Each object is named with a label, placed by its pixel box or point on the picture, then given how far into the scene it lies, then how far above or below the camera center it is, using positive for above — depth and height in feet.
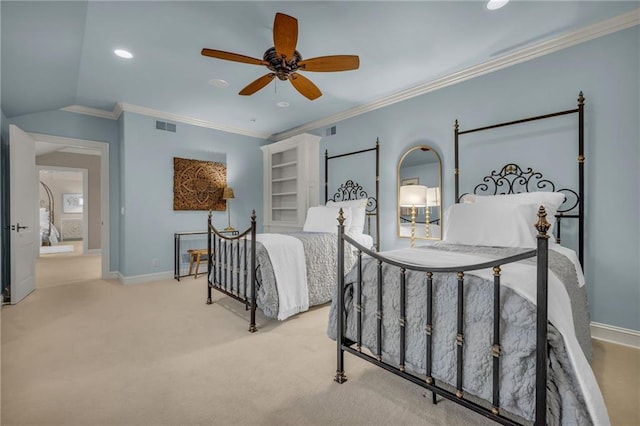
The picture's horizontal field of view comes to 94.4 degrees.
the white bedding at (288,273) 9.39 -2.04
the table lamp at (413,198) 12.00 +0.50
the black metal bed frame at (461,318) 3.65 -1.74
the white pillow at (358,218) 12.82 -0.33
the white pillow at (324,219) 12.70 -0.38
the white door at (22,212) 11.36 -0.03
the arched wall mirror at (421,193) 11.82 +0.66
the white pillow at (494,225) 7.58 -0.40
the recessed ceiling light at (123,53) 9.48 +5.13
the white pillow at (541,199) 8.36 +0.31
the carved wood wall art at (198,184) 16.02 +1.52
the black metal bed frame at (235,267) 9.00 -2.00
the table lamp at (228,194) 17.22 +0.97
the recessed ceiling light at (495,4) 7.31 +5.16
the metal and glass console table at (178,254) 15.55 -2.29
